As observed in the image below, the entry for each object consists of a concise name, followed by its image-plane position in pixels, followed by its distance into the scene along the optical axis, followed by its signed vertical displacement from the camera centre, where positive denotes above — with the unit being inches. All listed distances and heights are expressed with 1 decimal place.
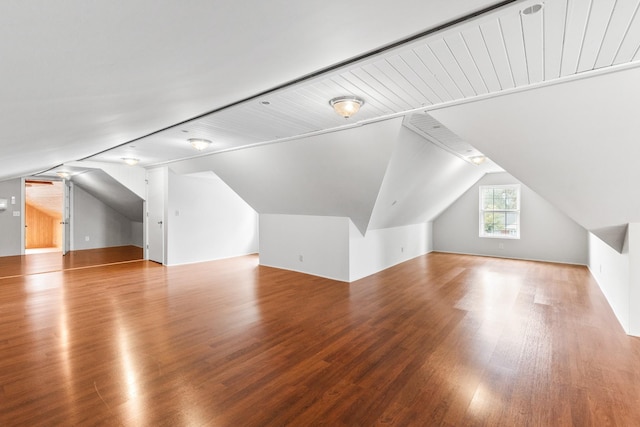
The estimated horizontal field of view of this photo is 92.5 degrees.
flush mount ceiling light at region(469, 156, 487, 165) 214.4 +37.5
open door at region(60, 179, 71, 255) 302.0 -4.4
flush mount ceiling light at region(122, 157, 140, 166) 230.6 +40.2
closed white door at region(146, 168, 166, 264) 275.4 -1.4
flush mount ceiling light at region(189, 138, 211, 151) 164.1 +37.7
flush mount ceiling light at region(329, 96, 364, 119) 107.2 +38.0
